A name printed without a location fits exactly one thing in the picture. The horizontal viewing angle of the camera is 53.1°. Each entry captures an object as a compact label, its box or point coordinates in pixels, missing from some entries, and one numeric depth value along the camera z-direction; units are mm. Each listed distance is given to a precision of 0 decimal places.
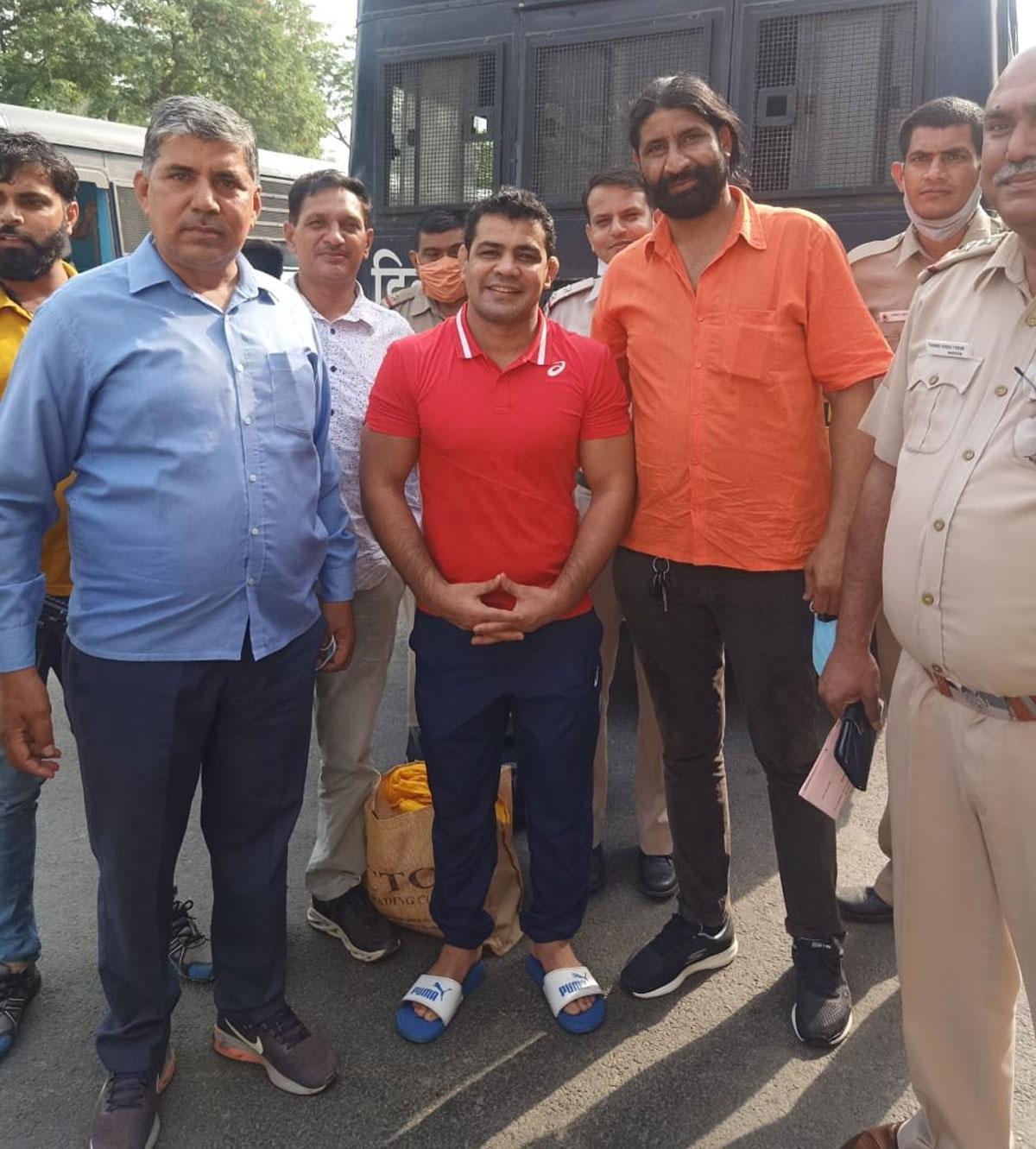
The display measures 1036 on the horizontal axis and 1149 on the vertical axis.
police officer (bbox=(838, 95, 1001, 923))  3256
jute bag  2967
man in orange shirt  2471
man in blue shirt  2088
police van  4219
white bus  8836
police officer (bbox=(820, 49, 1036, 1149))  1767
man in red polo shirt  2510
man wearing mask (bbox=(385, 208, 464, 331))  3867
